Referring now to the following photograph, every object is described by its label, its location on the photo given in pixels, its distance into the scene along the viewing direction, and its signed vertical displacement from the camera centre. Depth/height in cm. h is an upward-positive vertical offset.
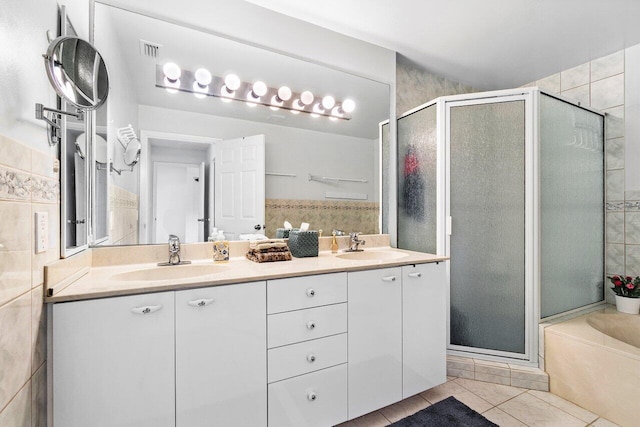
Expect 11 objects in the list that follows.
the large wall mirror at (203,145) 149 +41
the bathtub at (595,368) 151 -89
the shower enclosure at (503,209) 192 +2
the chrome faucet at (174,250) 150 -20
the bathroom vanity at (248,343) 98 -54
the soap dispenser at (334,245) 203 -23
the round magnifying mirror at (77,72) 95 +50
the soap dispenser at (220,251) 160 -22
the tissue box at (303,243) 175 -19
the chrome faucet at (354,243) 207 -22
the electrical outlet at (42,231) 90 -6
